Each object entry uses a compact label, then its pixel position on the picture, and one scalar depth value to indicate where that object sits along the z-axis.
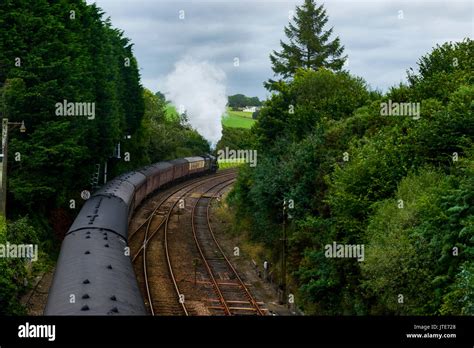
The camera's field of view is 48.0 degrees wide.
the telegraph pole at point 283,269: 26.41
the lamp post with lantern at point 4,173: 26.88
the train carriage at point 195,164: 74.00
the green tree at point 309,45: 66.56
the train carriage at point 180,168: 65.78
